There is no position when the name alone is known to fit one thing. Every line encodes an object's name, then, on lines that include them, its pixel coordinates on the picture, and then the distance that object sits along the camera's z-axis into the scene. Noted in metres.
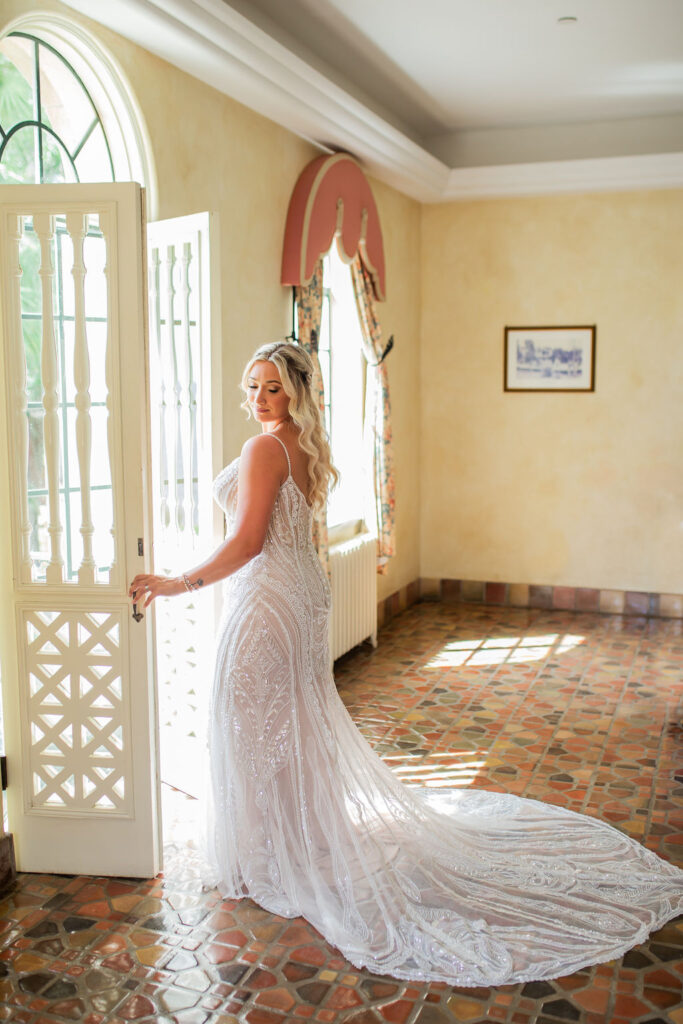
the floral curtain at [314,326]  5.33
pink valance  5.28
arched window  3.61
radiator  5.88
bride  3.08
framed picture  7.51
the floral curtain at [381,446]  6.59
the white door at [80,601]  3.20
